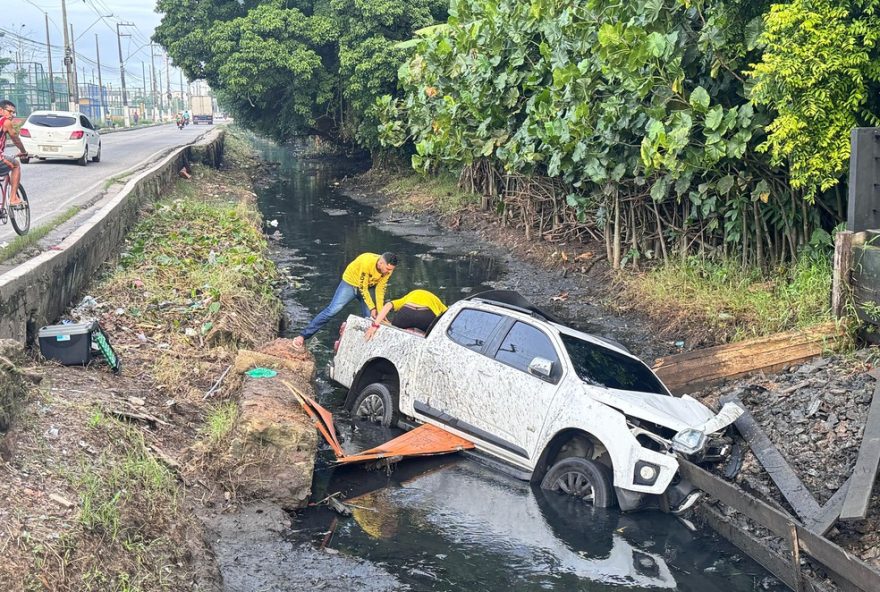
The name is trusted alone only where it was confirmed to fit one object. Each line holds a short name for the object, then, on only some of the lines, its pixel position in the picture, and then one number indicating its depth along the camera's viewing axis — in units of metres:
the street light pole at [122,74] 86.38
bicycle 13.31
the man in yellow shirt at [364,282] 11.50
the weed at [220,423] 8.21
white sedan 27.22
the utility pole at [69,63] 51.59
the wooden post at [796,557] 6.69
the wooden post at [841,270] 10.34
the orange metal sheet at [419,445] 8.81
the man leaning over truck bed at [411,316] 10.55
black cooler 9.38
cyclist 13.45
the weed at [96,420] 7.48
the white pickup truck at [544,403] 7.79
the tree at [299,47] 35.94
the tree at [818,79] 10.41
